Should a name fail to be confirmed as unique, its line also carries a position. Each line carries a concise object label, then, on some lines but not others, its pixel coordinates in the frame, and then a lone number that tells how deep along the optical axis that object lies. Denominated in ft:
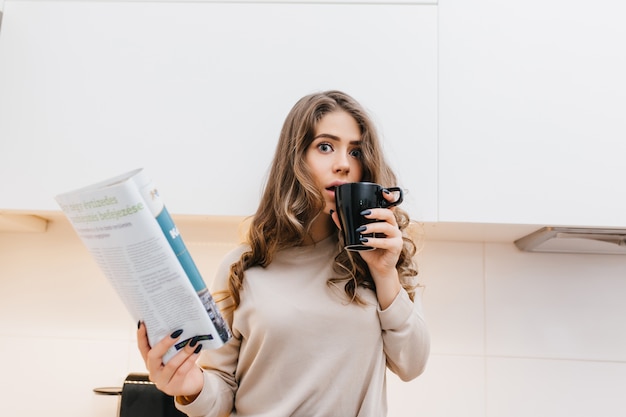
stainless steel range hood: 3.83
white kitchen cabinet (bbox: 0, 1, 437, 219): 3.79
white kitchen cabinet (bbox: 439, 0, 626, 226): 3.62
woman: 3.03
